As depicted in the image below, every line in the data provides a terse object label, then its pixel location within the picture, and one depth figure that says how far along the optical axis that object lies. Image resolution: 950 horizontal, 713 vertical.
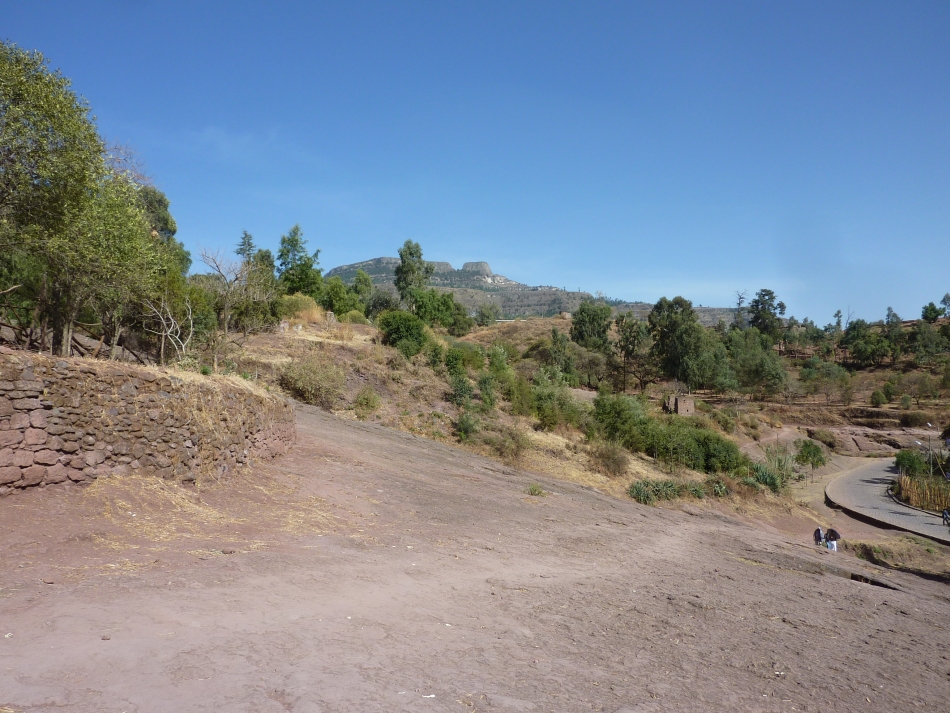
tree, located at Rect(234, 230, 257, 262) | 49.11
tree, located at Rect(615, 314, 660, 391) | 70.38
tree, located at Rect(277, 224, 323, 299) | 49.50
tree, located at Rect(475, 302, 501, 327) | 94.22
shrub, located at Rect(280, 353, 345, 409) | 26.33
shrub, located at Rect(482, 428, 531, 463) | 26.70
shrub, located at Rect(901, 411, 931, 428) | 62.88
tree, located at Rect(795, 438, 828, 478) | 53.31
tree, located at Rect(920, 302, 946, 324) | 104.69
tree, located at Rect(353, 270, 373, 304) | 71.19
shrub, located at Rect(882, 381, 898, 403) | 70.29
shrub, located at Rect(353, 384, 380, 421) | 27.36
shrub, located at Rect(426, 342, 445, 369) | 35.62
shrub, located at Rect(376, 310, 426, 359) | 35.78
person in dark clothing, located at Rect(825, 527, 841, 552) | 21.81
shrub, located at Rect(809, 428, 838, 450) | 60.72
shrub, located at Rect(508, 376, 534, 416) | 34.25
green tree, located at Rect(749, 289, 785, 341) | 102.41
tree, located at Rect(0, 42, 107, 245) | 10.59
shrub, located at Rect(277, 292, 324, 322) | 37.90
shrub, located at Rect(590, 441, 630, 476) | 28.50
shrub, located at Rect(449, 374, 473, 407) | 31.62
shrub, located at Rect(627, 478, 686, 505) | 25.14
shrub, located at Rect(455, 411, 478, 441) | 27.95
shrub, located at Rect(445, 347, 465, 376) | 35.16
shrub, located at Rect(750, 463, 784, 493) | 33.66
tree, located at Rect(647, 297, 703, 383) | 68.69
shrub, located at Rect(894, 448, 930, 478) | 46.67
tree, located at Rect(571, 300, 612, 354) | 74.06
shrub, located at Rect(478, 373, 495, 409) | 32.97
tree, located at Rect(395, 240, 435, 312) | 71.81
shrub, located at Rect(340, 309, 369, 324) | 43.84
